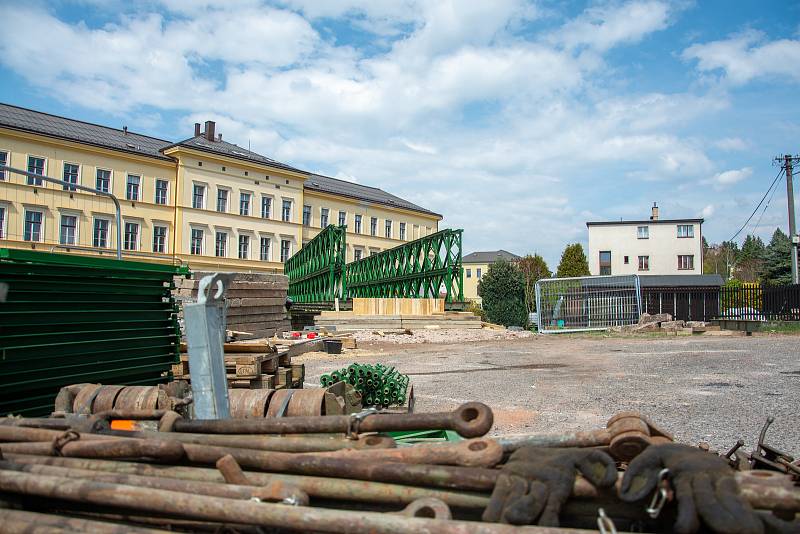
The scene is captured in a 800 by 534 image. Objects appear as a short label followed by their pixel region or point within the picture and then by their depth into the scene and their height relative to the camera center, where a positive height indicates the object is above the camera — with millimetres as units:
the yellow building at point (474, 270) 97562 +5432
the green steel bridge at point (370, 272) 28016 +1559
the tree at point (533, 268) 59406 +3584
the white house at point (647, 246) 61188 +6070
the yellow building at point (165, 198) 39844 +8113
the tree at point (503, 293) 40188 +699
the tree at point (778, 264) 55906 +4177
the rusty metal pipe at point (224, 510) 1711 -655
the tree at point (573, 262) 58406 +4118
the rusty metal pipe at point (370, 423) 2236 -484
